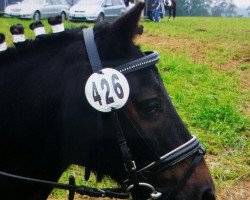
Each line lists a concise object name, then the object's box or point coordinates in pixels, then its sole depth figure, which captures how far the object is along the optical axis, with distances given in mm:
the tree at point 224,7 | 128025
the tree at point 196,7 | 87800
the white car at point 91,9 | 22020
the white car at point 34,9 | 21344
